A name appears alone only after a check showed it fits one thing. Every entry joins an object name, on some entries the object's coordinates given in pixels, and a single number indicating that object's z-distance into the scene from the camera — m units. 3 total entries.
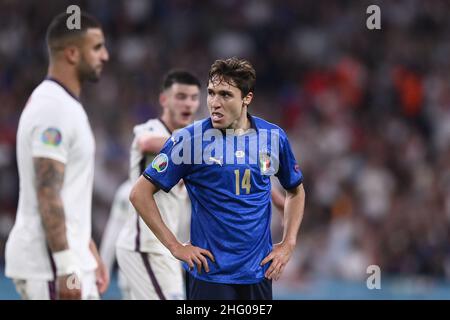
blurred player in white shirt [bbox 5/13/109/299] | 10.36
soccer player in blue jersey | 10.73
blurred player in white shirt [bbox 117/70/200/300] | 14.23
